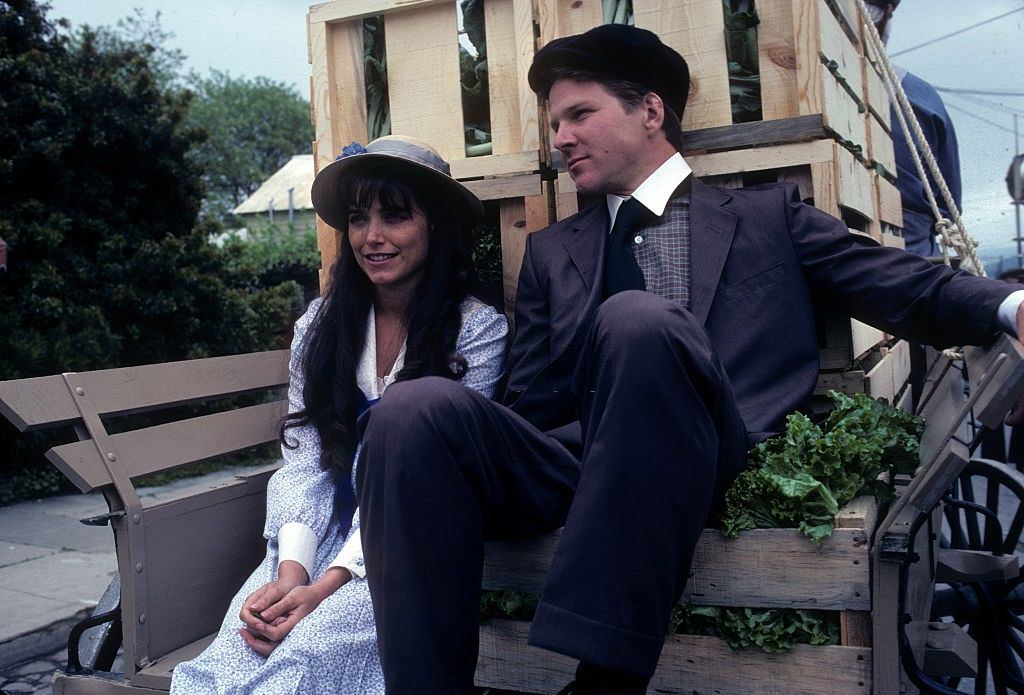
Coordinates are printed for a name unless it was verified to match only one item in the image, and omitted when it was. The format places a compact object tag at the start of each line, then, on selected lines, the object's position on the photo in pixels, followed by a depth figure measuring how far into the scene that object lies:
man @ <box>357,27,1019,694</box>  1.73
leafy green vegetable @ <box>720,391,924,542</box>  1.88
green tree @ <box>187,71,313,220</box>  47.97
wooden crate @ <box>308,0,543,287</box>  2.93
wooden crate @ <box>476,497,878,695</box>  1.82
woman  2.39
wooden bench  1.81
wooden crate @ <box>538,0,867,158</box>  2.57
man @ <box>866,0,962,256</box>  4.31
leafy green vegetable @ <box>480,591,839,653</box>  1.85
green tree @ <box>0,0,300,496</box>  7.82
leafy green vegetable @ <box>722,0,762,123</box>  2.71
